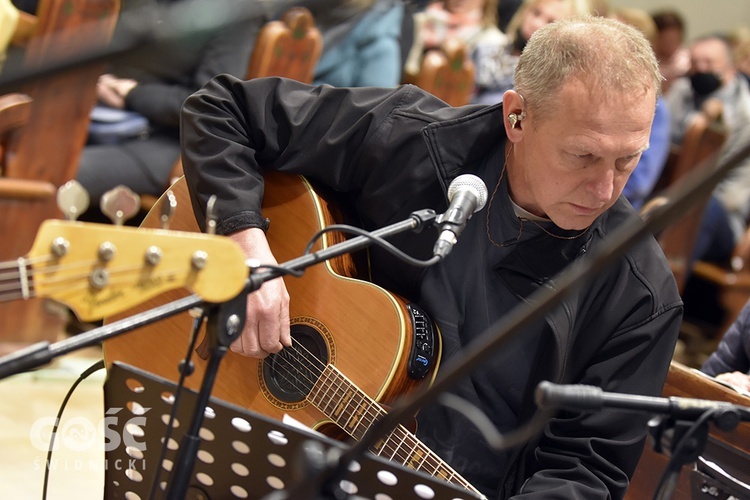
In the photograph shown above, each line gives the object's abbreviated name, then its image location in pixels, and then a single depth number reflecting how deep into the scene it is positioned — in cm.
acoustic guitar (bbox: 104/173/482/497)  395
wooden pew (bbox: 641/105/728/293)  968
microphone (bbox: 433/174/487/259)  312
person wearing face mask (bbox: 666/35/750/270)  1066
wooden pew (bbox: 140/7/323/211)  717
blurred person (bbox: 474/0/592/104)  971
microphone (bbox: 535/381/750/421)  230
